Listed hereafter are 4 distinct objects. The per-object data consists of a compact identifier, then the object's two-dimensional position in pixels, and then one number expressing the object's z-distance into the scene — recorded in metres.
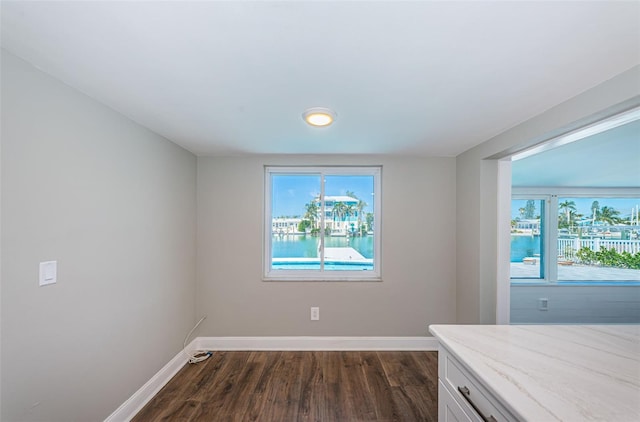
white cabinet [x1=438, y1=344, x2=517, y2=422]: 0.95
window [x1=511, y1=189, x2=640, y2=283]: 3.63
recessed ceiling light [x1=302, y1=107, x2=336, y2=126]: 1.68
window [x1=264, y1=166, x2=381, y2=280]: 3.05
